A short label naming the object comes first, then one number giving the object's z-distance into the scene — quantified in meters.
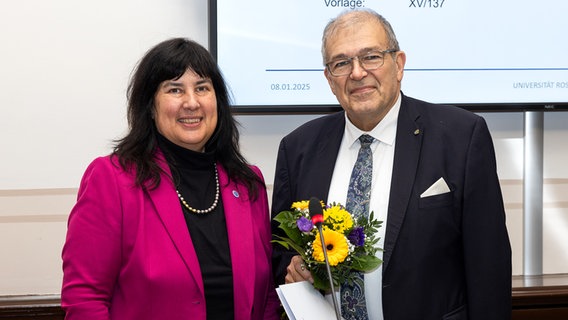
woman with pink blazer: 1.84
